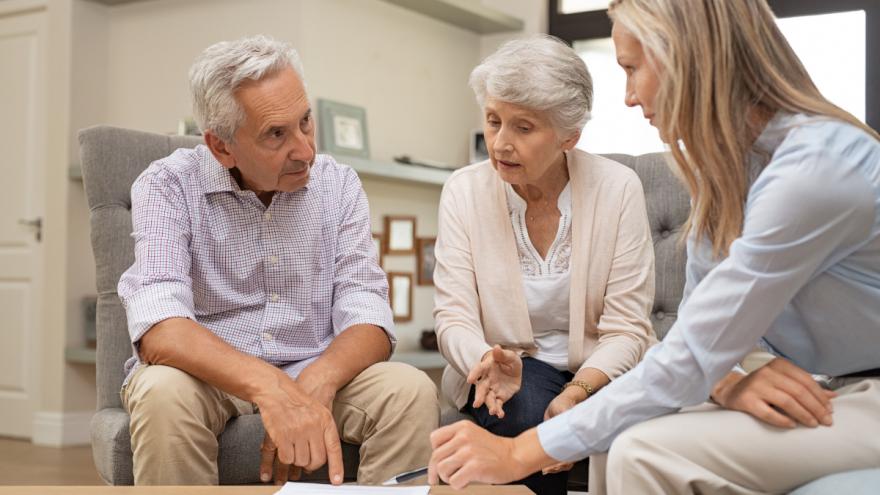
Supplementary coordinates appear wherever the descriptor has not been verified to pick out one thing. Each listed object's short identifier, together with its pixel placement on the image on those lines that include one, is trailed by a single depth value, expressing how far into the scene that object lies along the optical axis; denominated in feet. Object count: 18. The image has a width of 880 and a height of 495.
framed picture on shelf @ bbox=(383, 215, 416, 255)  16.34
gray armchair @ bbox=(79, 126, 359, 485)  6.60
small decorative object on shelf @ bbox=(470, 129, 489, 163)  17.87
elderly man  5.99
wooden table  4.56
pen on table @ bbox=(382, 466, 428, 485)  4.99
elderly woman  6.71
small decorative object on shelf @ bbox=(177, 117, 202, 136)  15.15
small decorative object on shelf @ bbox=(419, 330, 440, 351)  16.53
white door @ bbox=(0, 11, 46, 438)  17.38
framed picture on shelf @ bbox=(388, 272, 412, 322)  16.42
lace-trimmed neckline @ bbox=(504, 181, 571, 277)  6.99
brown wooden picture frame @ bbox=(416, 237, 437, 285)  16.98
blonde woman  4.07
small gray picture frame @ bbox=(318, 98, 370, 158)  14.74
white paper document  4.50
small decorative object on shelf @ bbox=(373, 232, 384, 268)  16.16
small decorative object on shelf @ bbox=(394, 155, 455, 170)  16.14
